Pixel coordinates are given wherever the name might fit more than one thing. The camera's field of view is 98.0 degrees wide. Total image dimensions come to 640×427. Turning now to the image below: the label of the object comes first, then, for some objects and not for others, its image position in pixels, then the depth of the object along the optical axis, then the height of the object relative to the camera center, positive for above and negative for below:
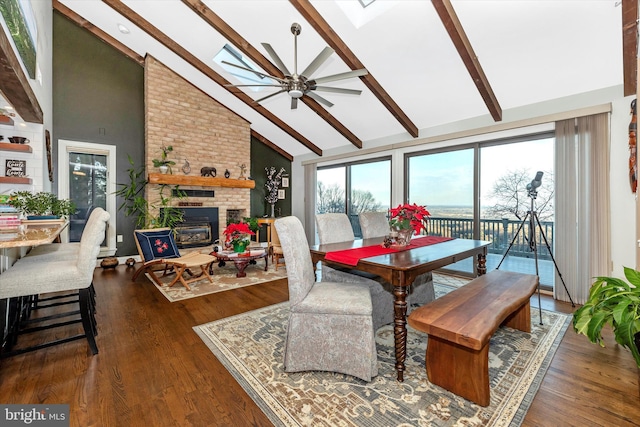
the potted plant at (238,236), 4.30 -0.35
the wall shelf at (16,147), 2.98 +0.74
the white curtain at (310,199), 6.93 +0.37
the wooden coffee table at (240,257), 4.15 -0.65
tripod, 3.06 -0.11
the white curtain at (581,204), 3.07 +0.11
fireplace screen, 5.54 -0.39
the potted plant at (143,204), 5.09 +0.19
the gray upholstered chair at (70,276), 1.84 -0.42
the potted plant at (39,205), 2.62 +0.09
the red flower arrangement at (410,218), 2.53 -0.04
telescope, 3.04 +0.34
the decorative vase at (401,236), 2.56 -0.21
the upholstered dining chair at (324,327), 1.73 -0.72
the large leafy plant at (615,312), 1.39 -0.54
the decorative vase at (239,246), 4.29 -0.50
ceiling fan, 2.70 +1.39
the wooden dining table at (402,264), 1.79 -0.36
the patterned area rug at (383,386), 1.47 -1.07
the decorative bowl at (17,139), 3.10 +0.84
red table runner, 2.06 -0.32
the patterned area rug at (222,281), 3.49 -0.97
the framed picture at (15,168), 3.17 +0.54
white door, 4.73 +0.59
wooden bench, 1.51 -0.64
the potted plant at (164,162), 5.13 +0.98
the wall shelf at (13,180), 2.99 +0.38
